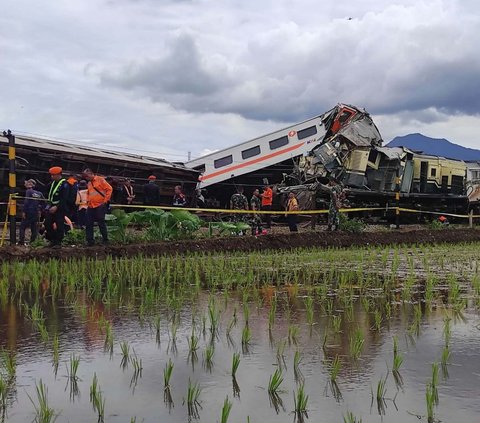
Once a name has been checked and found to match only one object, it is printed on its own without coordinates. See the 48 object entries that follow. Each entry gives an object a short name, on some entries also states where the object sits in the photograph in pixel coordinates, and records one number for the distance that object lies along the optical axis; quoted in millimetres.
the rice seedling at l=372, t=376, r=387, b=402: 3686
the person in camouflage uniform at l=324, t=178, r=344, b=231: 17505
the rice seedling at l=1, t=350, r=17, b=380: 4113
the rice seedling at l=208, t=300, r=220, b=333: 5462
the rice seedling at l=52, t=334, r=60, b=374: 4367
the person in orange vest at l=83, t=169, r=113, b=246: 11906
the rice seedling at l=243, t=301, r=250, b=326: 5762
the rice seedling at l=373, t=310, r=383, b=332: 5510
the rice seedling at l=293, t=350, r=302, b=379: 4184
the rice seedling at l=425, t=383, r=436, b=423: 3373
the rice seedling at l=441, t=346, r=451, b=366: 4398
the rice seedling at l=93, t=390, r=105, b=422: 3421
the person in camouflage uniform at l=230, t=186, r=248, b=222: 19334
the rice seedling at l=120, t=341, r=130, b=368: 4422
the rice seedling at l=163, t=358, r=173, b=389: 3912
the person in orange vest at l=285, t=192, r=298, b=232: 17406
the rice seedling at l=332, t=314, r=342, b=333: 5355
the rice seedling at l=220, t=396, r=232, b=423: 3199
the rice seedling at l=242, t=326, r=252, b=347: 4949
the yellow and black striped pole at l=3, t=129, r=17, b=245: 11383
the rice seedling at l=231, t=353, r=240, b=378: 4137
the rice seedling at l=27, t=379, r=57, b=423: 3275
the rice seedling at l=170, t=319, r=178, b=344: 4996
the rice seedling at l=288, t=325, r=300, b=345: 5066
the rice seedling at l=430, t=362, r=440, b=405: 3648
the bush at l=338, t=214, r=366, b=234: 17234
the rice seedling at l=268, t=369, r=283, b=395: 3795
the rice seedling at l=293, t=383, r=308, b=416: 3475
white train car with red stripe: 24734
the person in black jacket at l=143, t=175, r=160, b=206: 18953
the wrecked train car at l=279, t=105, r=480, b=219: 23016
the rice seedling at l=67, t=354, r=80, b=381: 4080
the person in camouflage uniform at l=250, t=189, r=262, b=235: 17556
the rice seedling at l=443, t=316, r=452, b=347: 5030
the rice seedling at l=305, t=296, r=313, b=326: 5767
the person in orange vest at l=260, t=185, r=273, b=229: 19734
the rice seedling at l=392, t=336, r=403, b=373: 4230
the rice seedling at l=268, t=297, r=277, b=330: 5652
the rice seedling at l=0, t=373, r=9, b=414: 3544
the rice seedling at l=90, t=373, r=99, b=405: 3656
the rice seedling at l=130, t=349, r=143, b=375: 4230
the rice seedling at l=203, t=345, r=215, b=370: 4387
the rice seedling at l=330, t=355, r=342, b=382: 4026
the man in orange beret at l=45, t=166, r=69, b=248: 11758
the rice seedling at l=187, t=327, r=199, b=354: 4730
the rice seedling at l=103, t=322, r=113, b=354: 4793
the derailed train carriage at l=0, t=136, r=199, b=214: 17906
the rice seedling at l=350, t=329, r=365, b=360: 4551
